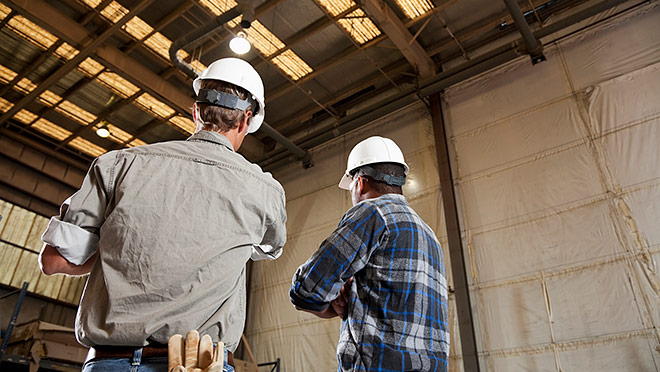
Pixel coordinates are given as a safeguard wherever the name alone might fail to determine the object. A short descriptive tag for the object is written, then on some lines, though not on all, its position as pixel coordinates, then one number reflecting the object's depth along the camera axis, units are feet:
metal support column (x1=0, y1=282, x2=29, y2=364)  26.86
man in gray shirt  4.64
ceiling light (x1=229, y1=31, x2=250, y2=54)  30.86
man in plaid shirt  7.55
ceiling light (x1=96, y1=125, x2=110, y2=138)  45.09
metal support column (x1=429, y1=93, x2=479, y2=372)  29.27
